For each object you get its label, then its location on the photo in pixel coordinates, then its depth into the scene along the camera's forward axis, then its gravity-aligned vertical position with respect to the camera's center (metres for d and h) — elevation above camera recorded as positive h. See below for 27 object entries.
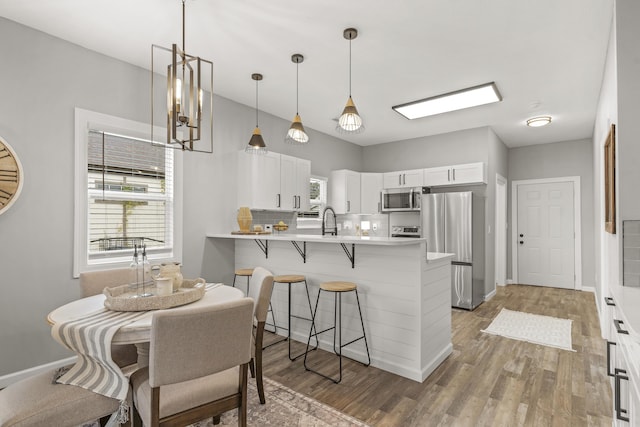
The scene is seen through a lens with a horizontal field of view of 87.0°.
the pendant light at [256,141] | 3.48 +0.79
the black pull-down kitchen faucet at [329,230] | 5.39 -0.21
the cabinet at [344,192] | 5.85 +0.44
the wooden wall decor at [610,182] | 2.33 +0.26
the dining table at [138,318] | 1.54 -0.50
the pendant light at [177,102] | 2.04 +0.72
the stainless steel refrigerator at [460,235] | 4.86 -0.28
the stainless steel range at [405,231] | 5.50 -0.23
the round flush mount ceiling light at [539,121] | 4.77 +1.38
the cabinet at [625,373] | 1.08 -0.62
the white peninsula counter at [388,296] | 2.71 -0.69
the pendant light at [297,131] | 3.05 +0.79
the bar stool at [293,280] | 3.09 -0.59
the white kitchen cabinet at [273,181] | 4.21 +0.47
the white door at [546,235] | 6.21 -0.34
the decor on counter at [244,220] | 4.05 -0.04
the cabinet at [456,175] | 5.11 +0.67
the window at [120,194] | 3.00 +0.22
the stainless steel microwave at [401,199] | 5.45 +0.30
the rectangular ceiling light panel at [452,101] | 3.82 +1.42
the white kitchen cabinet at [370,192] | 6.14 +0.46
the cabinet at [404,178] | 5.71 +0.67
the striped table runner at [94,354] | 1.51 -0.62
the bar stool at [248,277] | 3.48 -0.71
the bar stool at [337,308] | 2.75 -0.84
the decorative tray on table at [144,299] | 1.78 -0.46
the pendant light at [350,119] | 2.62 +0.77
